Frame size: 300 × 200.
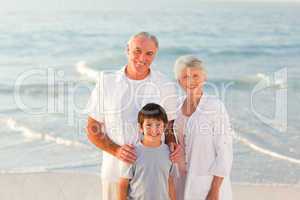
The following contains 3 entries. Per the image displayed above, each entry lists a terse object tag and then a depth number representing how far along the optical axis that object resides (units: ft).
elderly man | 11.47
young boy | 10.96
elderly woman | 11.43
